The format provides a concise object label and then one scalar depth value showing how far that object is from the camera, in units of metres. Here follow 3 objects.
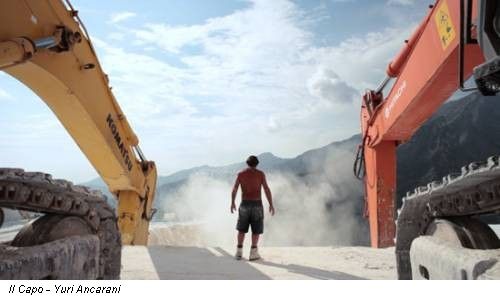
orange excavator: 2.21
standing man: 6.95
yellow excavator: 2.73
